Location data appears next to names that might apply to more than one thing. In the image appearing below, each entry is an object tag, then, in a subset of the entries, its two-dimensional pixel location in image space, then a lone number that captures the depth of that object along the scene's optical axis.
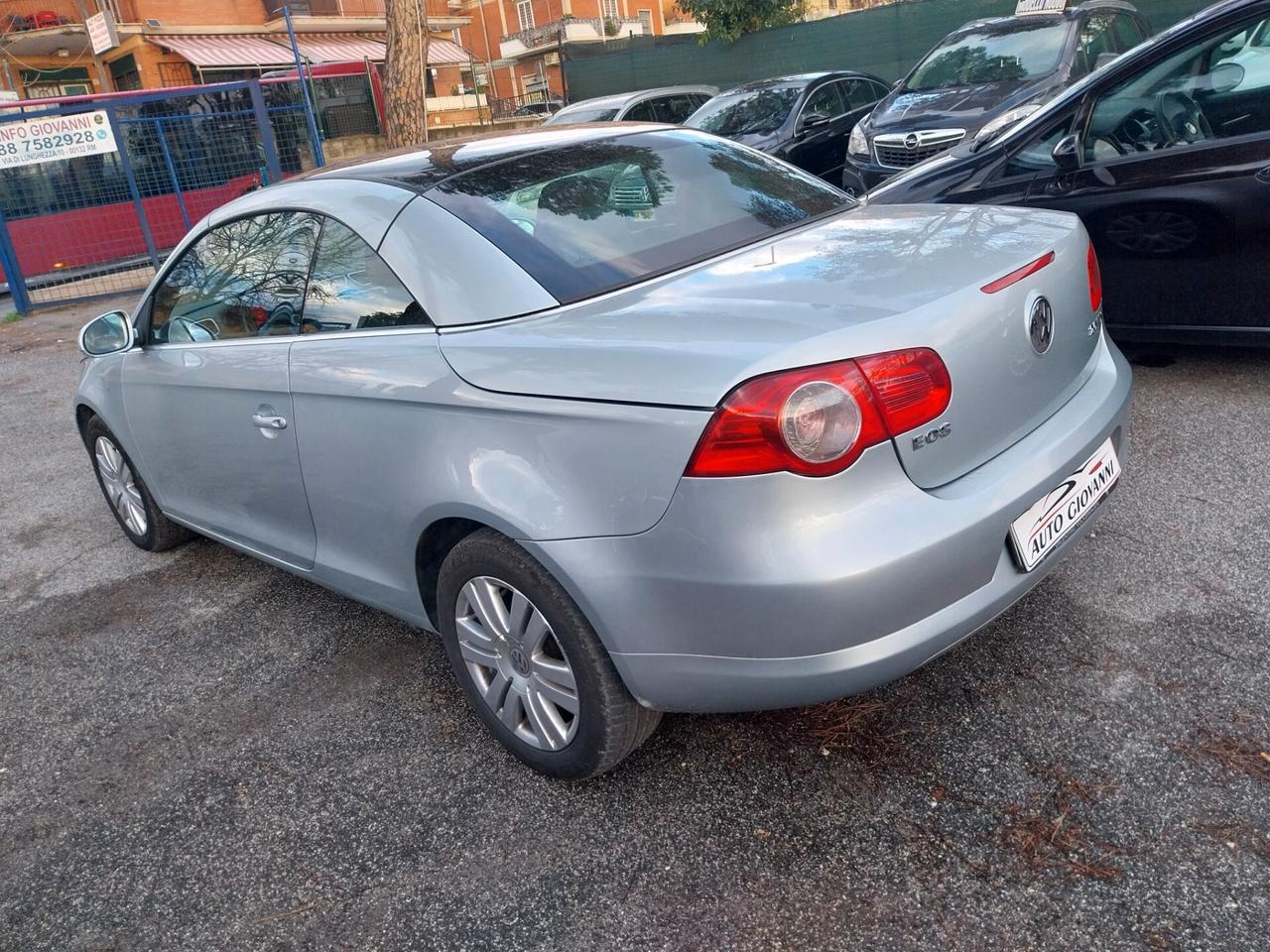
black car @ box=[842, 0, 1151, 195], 8.26
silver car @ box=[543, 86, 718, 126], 12.11
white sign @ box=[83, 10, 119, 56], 16.16
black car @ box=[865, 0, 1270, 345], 4.09
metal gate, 11.41
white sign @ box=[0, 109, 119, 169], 11.09
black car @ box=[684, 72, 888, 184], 10.45
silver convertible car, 1.99
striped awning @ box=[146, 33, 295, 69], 26.03
